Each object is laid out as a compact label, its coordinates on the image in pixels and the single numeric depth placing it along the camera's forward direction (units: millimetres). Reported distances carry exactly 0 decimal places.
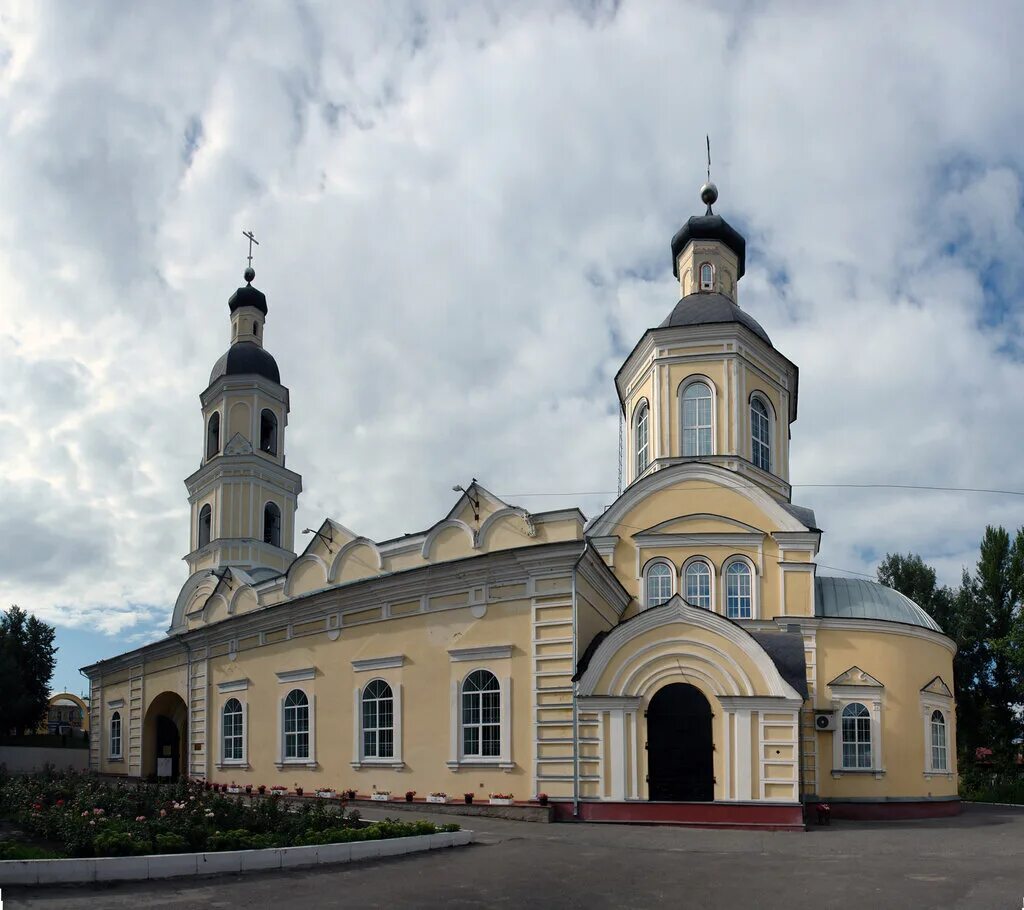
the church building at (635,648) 19406
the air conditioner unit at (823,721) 23984
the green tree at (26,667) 44156
